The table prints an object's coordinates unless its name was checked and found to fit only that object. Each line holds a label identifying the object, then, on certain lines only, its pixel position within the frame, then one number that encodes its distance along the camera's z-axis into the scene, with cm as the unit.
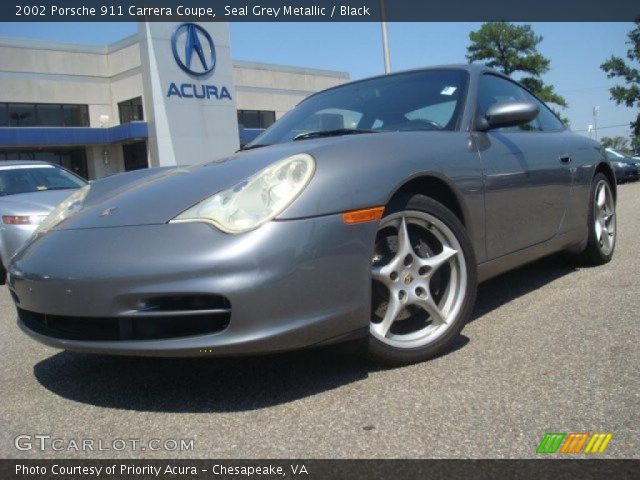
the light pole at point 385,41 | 1653
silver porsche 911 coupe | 201
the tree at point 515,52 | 4516
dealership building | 2533
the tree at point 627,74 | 3809
